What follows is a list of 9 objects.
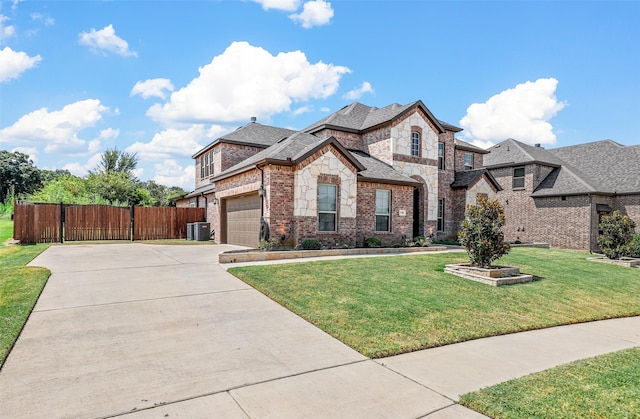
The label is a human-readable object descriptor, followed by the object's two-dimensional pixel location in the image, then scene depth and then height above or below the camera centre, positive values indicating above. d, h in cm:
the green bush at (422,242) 1658 -142
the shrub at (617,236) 1412 -90
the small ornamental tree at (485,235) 980 -63
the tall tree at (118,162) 4644 +600
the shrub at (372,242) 1513 -132
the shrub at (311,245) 1321 -128
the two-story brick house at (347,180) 1370 +138
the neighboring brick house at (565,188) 2075 +148
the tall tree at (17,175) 4812 +440
